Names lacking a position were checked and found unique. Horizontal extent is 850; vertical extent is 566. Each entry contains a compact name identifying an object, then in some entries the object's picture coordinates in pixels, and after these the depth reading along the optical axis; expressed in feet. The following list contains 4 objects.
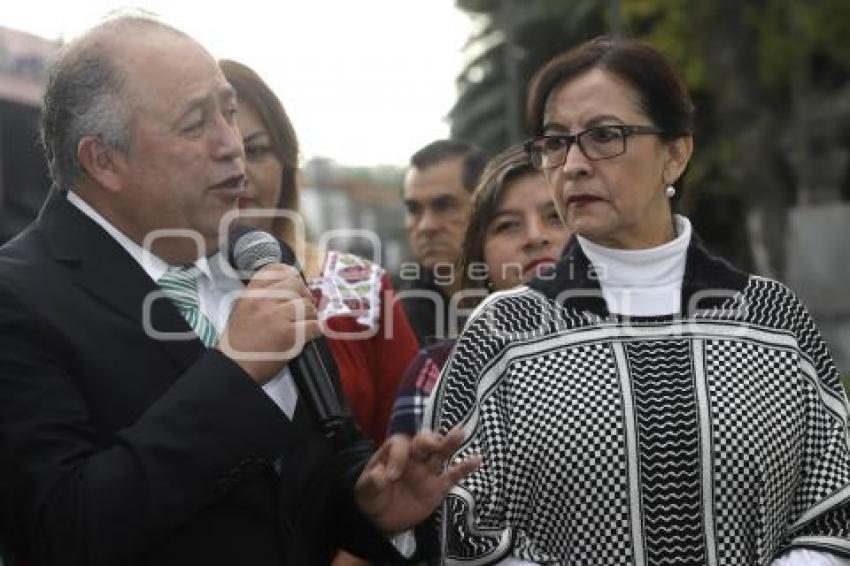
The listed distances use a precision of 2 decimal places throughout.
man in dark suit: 8.59
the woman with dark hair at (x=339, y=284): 14.32
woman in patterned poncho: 10.55
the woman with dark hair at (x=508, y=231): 14.42
